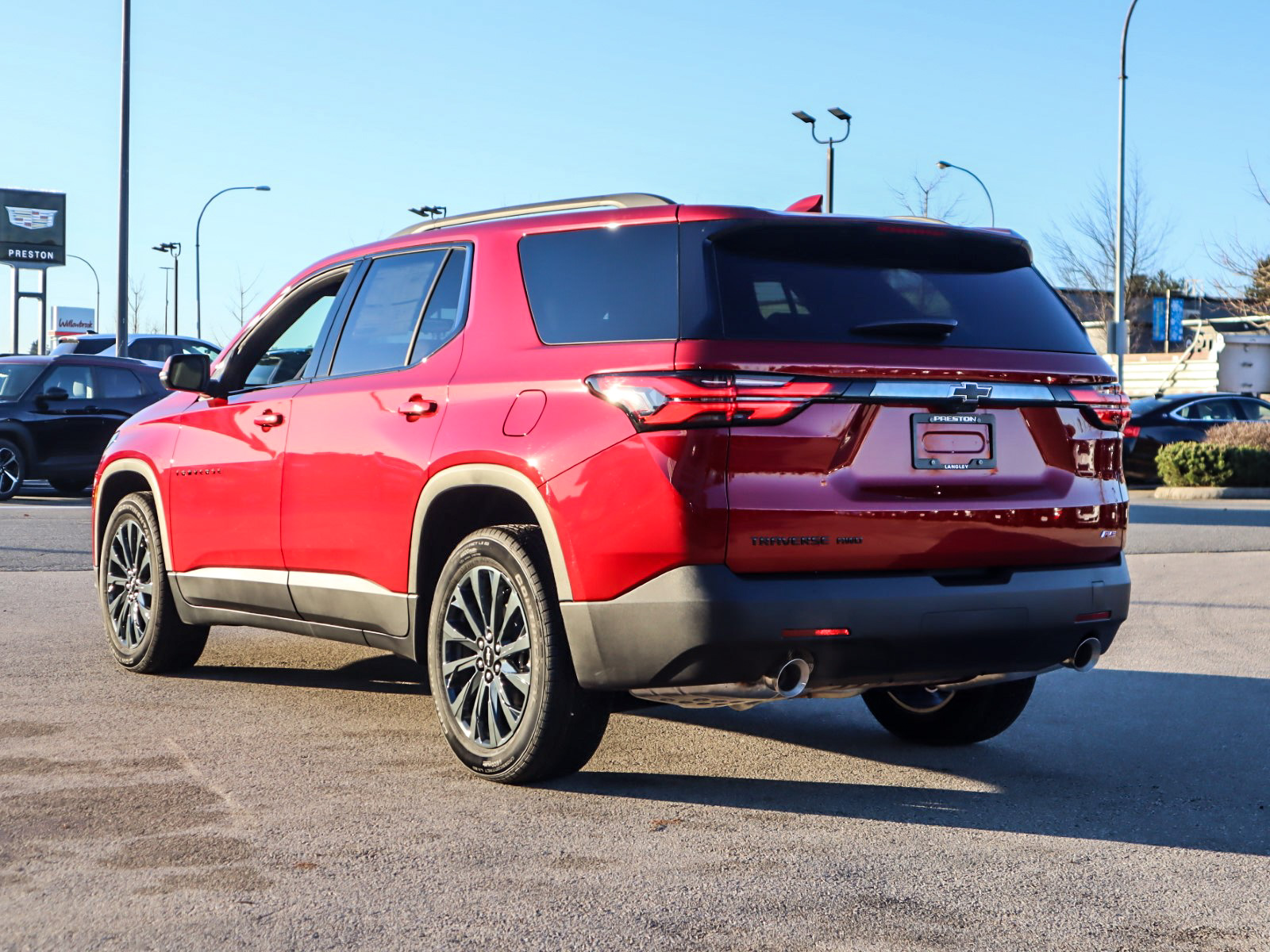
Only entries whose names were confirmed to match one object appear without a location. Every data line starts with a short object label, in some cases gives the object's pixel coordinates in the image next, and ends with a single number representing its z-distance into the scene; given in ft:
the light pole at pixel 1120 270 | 100.89
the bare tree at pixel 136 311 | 247.50
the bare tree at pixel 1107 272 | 184.79
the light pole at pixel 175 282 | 224.53
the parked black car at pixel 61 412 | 64.69
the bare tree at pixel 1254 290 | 134.51
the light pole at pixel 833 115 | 110.83
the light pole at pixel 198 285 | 168.35
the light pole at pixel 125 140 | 83.25
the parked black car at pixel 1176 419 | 85.66
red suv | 15.26
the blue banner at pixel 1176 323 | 235.40
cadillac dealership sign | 219.61
